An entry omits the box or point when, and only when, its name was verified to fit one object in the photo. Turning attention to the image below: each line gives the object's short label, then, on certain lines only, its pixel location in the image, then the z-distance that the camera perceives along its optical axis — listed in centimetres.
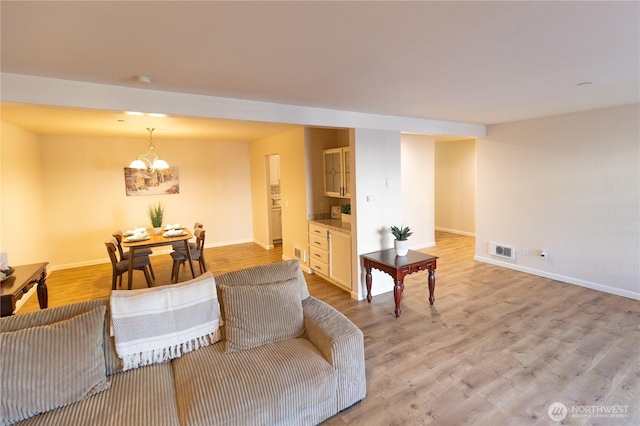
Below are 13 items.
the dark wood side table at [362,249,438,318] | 354
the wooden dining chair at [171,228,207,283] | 484
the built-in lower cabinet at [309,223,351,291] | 432
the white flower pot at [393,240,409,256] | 393
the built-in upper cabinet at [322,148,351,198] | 464
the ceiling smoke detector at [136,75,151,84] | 237
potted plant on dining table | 504
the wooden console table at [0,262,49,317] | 243
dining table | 430
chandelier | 623
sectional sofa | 163
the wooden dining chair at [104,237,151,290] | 426
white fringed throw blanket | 196
